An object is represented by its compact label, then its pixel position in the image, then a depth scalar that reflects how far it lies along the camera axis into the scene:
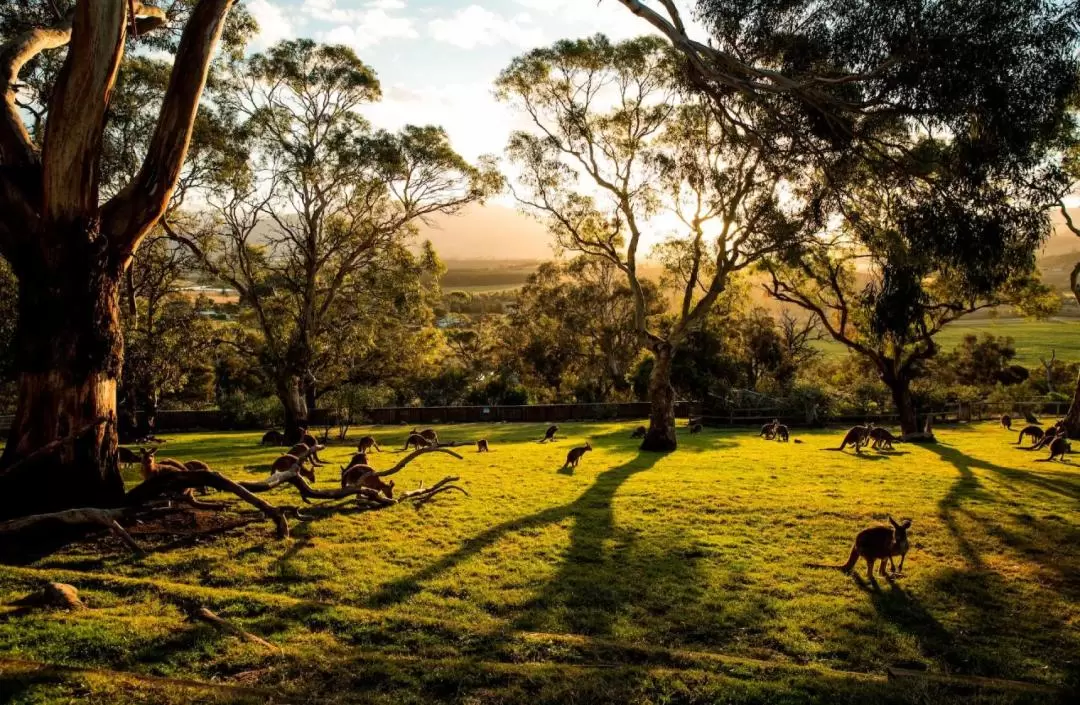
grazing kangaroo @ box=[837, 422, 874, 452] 21.19
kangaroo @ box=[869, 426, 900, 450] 21.61
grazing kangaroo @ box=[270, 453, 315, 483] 12.88
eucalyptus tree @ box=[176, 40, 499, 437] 24.23
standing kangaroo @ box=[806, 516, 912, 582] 8.14
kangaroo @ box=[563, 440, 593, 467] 17.48
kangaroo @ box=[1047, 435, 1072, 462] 18.59
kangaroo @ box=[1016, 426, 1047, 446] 22.09
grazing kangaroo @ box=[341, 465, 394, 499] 11.87
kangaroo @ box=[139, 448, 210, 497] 11.29
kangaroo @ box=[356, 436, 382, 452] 19.32
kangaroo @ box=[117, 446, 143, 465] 14.20
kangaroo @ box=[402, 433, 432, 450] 20.30
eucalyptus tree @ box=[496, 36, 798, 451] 21.03
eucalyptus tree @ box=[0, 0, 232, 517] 8.22
